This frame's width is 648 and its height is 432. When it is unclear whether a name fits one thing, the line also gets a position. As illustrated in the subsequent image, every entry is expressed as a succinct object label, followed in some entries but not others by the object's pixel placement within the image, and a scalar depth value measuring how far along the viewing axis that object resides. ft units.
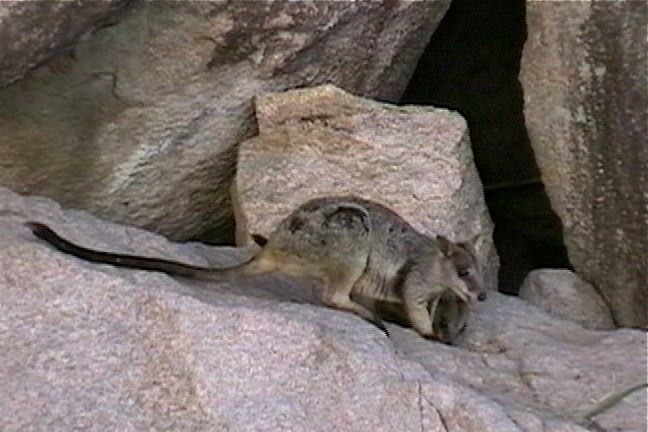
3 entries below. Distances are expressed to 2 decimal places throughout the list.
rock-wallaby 23.99
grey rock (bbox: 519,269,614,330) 28.55
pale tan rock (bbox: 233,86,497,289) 27.71
